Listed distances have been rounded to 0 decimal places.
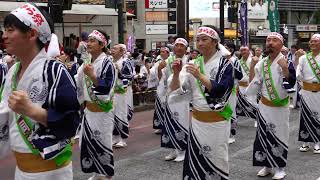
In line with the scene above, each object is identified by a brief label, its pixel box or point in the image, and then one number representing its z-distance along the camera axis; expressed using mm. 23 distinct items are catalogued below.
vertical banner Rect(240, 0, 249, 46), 17453
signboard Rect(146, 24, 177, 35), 27938
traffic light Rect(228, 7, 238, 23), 18542
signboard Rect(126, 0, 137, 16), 28219
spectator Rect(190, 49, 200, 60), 10855
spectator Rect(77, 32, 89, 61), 9859
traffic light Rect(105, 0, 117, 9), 15095
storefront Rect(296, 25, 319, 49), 44662
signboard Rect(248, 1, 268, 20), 43844
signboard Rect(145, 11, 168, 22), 28234
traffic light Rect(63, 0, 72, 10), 9878
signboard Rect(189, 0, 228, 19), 43656
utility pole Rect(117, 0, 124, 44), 13328
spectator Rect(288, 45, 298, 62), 14812
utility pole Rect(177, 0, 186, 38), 15928
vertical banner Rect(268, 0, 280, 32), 19562
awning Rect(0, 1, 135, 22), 18083
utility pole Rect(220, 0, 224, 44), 16661
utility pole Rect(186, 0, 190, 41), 21706
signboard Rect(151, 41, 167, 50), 28303
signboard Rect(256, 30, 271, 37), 41750
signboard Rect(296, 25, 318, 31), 44875
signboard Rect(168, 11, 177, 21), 25688
